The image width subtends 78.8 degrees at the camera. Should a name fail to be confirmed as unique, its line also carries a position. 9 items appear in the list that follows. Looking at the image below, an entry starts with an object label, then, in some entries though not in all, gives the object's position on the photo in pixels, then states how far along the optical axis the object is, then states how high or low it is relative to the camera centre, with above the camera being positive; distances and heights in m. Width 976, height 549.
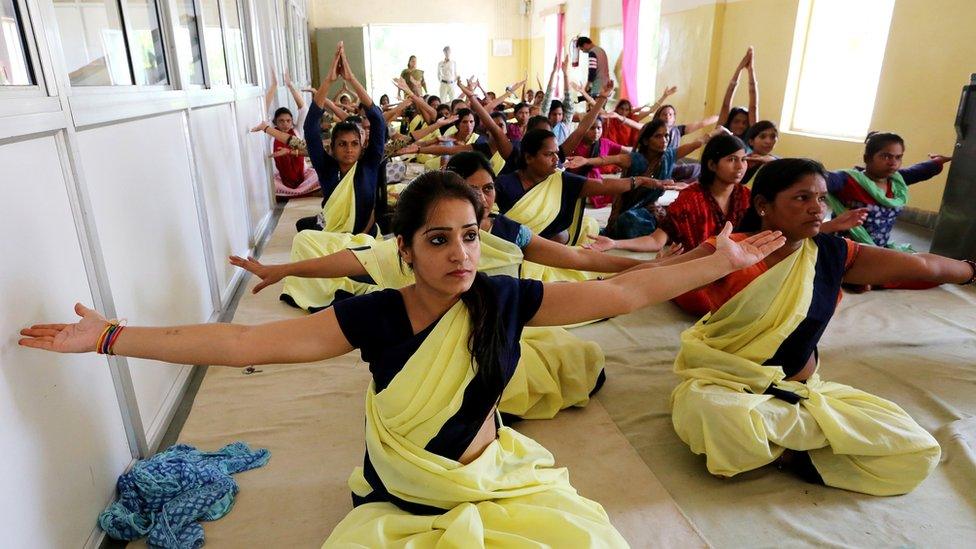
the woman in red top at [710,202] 2.99 -0.63
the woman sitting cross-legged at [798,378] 1.72 -0.90
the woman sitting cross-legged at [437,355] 1.19 -0.57
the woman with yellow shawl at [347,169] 3.34 -0.52
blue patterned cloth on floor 1.57 -1.13
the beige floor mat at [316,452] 1.66 -1.20
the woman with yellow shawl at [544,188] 3.13 -0.57
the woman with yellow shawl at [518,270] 2.05 -0.65
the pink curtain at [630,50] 9.87 +0.43
